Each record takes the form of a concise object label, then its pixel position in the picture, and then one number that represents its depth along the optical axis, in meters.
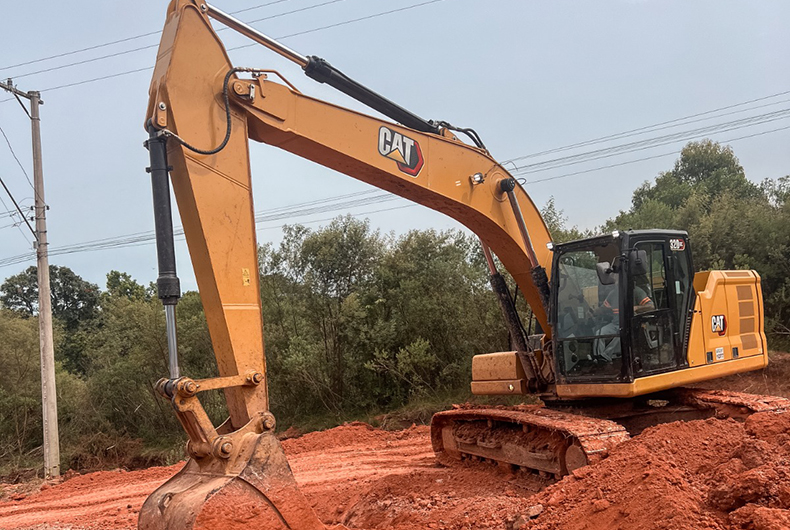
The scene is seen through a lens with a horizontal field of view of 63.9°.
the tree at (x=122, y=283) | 41.21
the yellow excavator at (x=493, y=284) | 4.39
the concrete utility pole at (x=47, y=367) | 13.80
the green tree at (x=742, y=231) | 14.94
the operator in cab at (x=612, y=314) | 6.34
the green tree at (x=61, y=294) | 40.34
